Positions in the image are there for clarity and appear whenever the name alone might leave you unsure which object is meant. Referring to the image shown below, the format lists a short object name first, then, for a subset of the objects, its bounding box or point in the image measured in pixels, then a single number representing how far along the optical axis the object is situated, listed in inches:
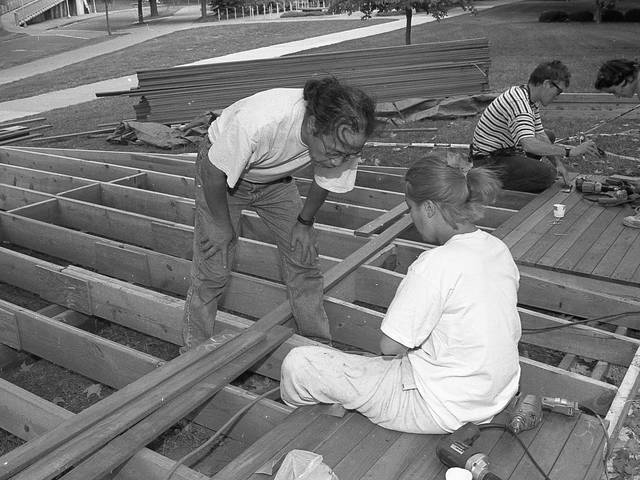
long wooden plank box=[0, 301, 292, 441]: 127.0
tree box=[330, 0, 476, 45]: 545.0
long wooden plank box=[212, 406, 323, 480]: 104.8
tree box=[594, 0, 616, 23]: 932.6
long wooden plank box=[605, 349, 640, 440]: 114.7
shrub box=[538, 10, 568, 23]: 1059.9
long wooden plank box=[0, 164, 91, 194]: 268.5
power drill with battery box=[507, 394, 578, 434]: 110.1
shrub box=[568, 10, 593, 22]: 1057.5
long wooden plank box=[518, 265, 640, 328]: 158.9
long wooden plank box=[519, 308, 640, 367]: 142.3
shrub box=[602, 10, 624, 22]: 1019.3
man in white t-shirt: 111.2
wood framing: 108.7
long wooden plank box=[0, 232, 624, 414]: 155.1
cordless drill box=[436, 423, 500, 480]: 98.3
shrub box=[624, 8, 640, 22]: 997.8
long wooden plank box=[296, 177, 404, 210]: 236.4
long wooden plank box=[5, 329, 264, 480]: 103.3
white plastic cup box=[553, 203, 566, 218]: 207.5
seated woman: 96.3
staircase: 1793.8
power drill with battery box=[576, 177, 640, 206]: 217.6
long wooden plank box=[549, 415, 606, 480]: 103.7
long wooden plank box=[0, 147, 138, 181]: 284.4
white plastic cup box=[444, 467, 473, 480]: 97.8
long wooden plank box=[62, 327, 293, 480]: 105.0
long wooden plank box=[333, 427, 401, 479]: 104.3
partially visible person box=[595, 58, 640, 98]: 219.6
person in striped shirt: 211.9
